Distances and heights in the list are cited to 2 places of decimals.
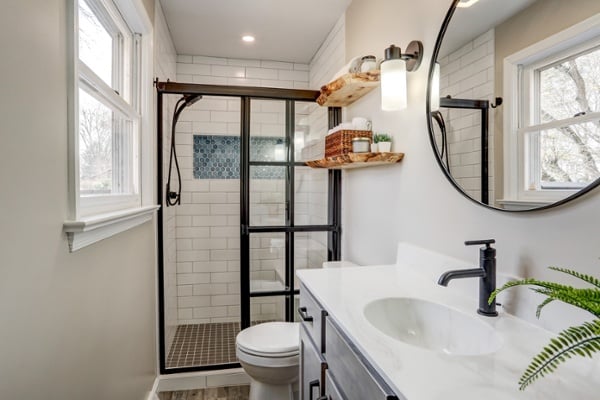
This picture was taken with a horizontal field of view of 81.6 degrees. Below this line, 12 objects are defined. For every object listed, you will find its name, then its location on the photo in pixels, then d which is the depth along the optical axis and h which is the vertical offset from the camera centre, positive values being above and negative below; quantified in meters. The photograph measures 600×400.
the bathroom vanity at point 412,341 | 0.67 -0.36
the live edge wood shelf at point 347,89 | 1.83 +0.63
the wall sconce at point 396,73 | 1.49 +0.53
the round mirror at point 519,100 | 0.84 +0.27
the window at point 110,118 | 1.03 +0.34
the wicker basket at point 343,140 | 1.89 +0.31
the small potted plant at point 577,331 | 0.51 -0.20
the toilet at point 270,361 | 1.84 -0.88
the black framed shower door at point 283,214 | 2.37 -0.11
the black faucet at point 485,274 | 1.01 -0.23
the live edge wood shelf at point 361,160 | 1.66 +0.18
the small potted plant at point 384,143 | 1.74 +0.26
